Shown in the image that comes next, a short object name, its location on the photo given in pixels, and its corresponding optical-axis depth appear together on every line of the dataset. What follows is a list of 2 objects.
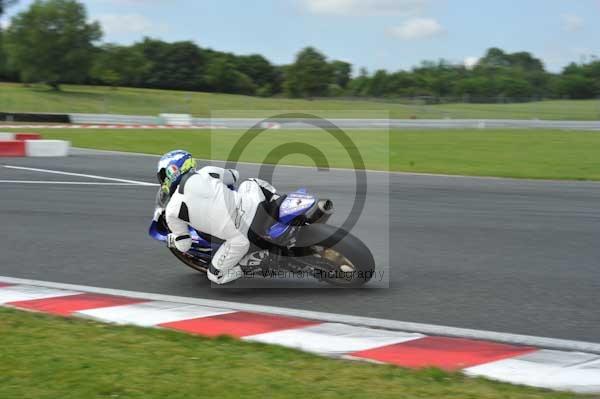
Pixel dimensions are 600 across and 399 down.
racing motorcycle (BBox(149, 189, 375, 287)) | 6.55
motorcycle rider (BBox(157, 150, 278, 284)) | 6.52
